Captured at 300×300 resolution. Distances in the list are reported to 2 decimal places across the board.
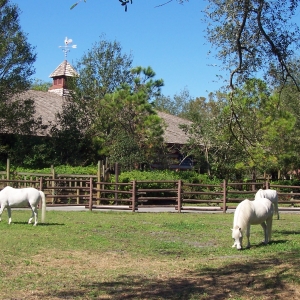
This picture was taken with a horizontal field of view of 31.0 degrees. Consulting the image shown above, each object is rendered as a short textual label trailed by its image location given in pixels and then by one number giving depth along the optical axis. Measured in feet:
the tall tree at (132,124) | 98.58
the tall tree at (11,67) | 100.01
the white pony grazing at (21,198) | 51.49
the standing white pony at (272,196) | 63.48
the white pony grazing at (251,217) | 38.11
